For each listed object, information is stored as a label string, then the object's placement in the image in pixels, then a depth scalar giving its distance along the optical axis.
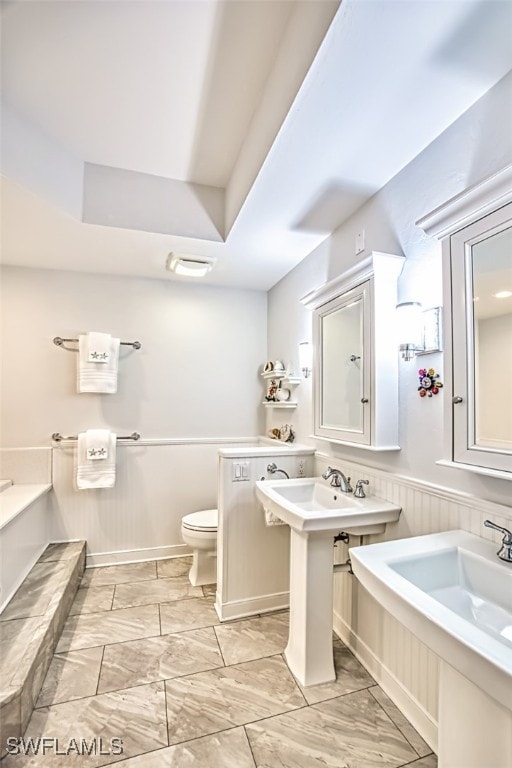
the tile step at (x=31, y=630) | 1.33
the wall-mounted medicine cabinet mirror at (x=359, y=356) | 1.63
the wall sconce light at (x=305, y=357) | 2.45
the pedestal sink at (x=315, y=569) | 1.55
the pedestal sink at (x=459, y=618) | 0.73
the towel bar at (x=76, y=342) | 2.78
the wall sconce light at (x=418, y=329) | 1.42
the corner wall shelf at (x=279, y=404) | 2.70
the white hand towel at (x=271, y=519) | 2.11
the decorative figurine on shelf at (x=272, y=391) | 2.94
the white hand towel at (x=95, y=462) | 2.70
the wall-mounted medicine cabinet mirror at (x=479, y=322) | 1.10
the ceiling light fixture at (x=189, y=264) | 2.51
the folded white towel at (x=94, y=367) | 2.71
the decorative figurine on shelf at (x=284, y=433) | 2.71
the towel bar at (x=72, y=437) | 2.78
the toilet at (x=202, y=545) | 2.46
